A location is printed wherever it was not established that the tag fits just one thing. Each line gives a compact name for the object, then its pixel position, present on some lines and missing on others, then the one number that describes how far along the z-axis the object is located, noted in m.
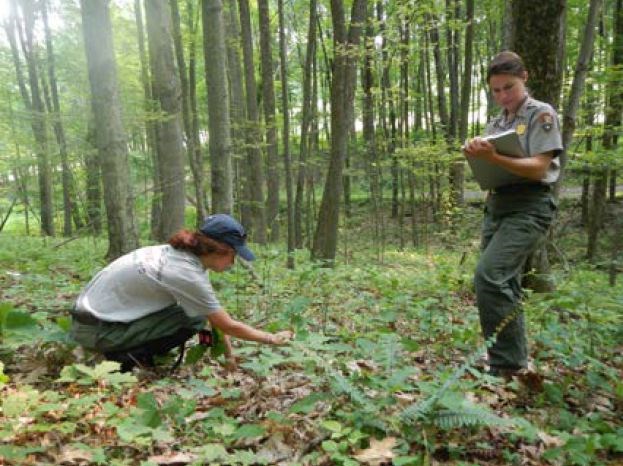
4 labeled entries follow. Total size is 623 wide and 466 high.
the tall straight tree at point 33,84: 15.60
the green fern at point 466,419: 2.03
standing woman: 3.04
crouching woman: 3.17
